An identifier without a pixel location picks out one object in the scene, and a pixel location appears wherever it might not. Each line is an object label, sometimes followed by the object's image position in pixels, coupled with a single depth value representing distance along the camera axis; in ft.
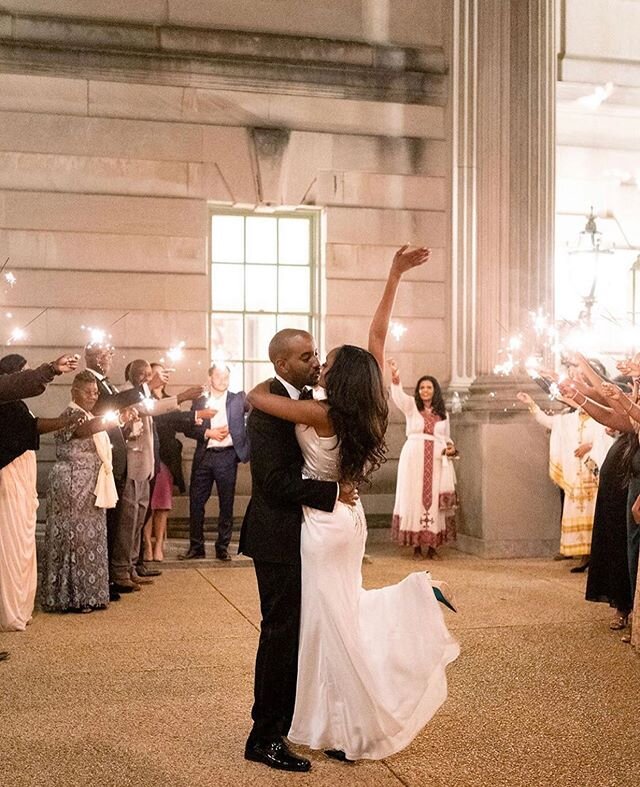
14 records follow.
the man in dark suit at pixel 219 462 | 36.42
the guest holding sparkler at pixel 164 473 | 35.73
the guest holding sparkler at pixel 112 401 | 28.63
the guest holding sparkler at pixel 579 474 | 34.91
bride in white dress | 15.80
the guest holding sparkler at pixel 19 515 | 24.32
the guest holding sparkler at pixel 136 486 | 30.89
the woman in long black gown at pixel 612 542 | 25.89
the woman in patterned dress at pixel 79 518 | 27.76
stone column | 41.34
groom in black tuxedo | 15.98
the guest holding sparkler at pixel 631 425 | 22.93
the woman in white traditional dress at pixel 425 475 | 37.45
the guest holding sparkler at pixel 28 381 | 20.13
